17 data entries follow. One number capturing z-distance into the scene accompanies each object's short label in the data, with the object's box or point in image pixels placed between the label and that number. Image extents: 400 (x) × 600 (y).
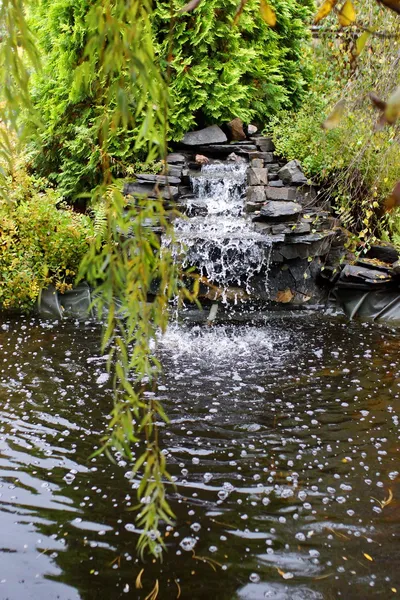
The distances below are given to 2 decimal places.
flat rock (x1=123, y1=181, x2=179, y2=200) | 7.06
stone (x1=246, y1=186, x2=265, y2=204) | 7.10
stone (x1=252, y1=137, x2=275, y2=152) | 8.30
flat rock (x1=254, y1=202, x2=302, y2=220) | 6.76
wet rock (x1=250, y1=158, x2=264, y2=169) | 7.66
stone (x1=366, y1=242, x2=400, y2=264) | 6.89
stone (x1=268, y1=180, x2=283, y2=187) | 7.42
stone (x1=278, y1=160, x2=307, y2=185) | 7.33
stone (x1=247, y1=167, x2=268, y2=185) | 7.36
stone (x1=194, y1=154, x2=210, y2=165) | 7.93
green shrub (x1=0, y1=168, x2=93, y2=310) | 6.49
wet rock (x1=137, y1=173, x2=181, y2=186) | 6.99
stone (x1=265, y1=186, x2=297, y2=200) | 7.15
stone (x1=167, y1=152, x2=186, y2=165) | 7.74
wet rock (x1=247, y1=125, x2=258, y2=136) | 8.57
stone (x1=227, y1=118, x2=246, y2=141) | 8.42
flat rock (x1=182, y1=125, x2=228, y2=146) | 8.09
